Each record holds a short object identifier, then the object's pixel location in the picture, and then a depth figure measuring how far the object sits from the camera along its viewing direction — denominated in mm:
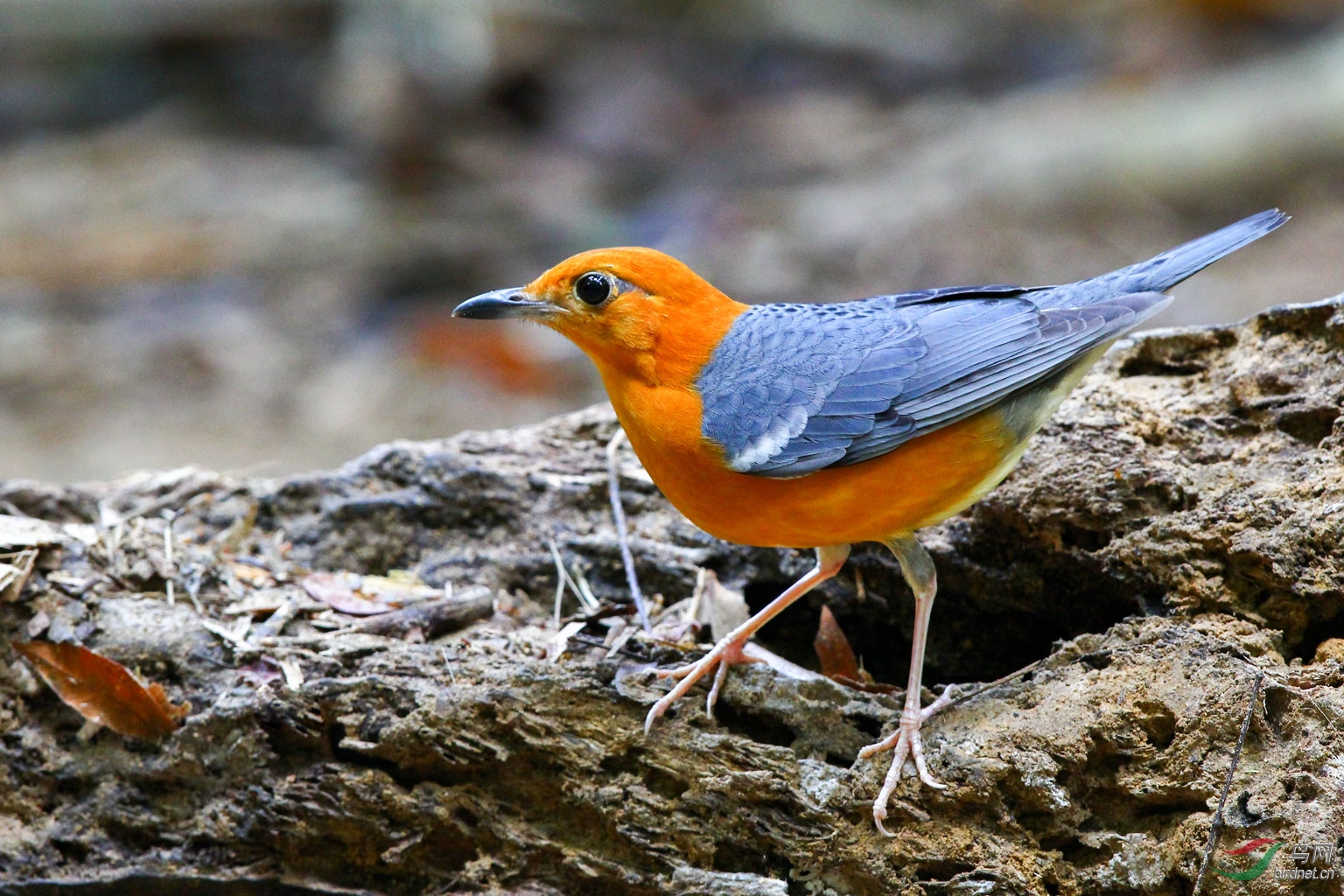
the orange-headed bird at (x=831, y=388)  7863
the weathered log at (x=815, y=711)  6945
